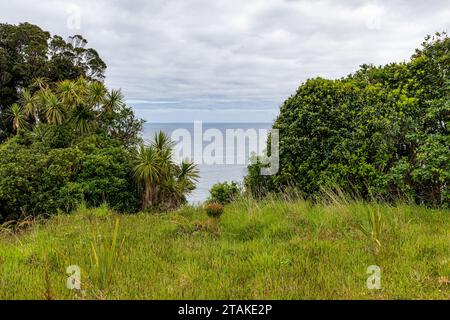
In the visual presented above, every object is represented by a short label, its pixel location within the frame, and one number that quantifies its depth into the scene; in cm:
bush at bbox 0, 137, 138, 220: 1277
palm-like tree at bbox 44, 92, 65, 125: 1688
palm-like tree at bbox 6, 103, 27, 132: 1973
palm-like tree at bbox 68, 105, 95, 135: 1691
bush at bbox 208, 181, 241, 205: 1198
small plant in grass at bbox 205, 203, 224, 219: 665
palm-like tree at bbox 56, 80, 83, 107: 1736
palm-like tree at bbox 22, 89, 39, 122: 1941
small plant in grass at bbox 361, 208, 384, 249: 522
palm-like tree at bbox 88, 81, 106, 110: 1777
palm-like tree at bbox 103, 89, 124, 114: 1827
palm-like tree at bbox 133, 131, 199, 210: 1448
